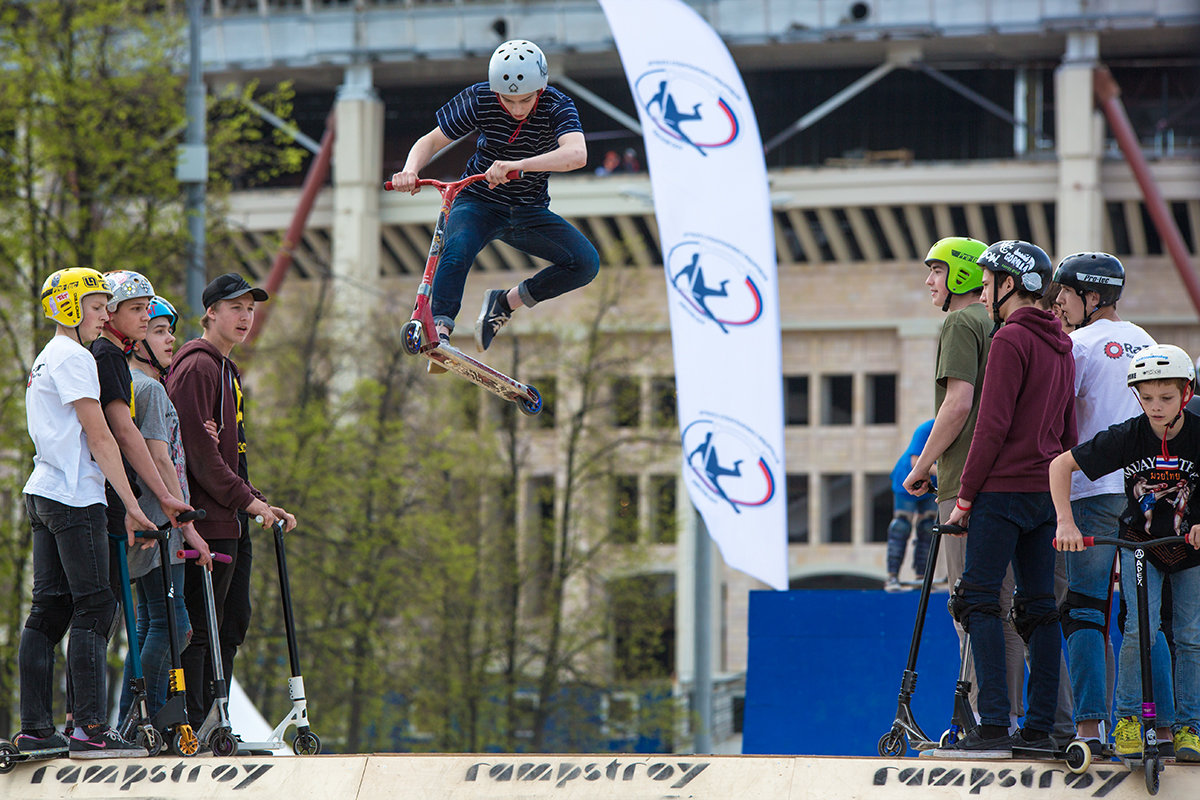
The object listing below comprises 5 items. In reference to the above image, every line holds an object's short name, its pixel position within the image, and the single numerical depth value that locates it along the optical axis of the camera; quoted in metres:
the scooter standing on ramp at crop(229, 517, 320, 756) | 18.33
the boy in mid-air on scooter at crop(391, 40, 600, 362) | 19.19
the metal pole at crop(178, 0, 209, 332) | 38.03
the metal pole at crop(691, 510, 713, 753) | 52.97
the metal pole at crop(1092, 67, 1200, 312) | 95.06
